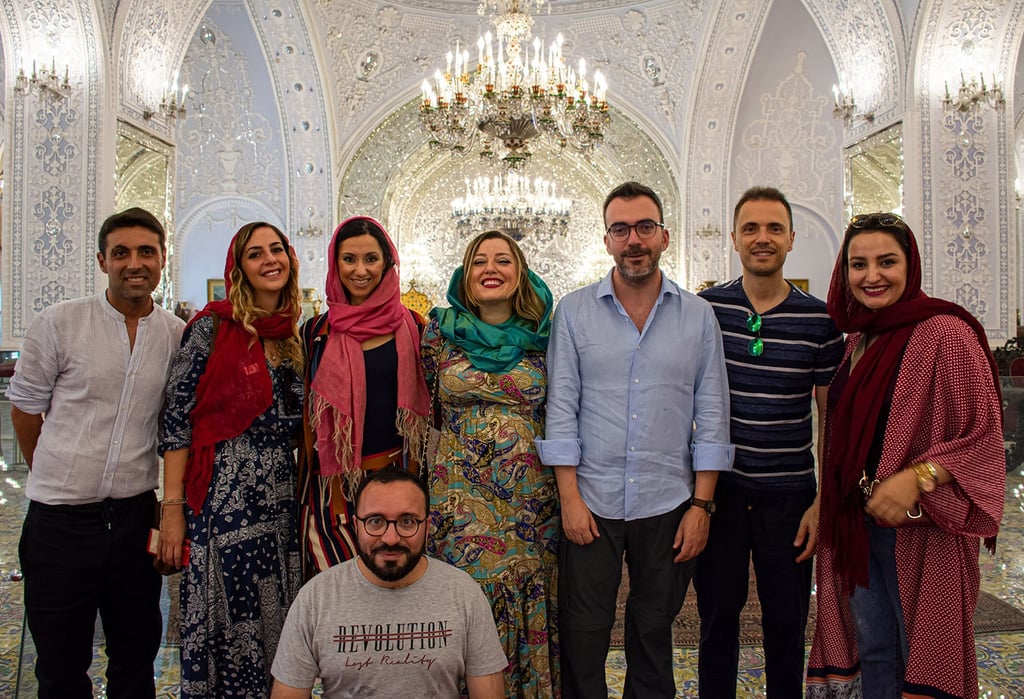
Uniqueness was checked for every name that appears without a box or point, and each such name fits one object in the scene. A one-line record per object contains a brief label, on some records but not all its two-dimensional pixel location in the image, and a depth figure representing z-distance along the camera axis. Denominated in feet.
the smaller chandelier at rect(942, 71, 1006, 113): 17.24
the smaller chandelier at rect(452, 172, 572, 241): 29.22
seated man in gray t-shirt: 5.11
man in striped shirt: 6.56
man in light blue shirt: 6.21
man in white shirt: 6.25
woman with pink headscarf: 6.38
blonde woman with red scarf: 6.15
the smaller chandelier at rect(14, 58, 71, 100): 15.15
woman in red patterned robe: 5.32
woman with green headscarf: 6.28
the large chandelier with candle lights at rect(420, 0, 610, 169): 22.57
